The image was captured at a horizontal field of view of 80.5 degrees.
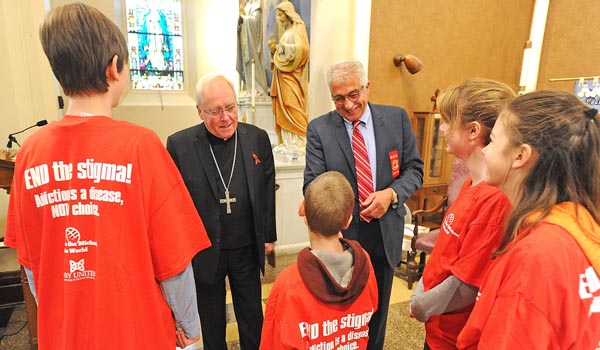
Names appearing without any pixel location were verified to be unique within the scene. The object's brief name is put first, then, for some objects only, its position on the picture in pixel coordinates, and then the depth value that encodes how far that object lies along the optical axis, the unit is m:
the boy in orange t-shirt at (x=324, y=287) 1.09
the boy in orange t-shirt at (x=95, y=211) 0.87
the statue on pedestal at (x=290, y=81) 3.49
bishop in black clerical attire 1.65
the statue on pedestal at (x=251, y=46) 4.39
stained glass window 5.58
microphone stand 2.13
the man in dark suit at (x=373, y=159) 1.66
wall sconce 3.61
